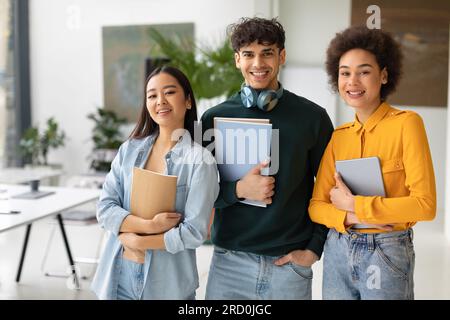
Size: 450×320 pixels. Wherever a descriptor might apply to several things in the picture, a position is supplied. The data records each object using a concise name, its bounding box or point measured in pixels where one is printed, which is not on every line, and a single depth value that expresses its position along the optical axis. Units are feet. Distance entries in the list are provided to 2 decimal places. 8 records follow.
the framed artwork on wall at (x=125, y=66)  22.68
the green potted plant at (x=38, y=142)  21.95
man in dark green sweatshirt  5.85
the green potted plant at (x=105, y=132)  21.95
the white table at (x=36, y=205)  10.69
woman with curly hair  5.05
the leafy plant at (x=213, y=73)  14.99
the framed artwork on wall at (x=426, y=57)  20.26
